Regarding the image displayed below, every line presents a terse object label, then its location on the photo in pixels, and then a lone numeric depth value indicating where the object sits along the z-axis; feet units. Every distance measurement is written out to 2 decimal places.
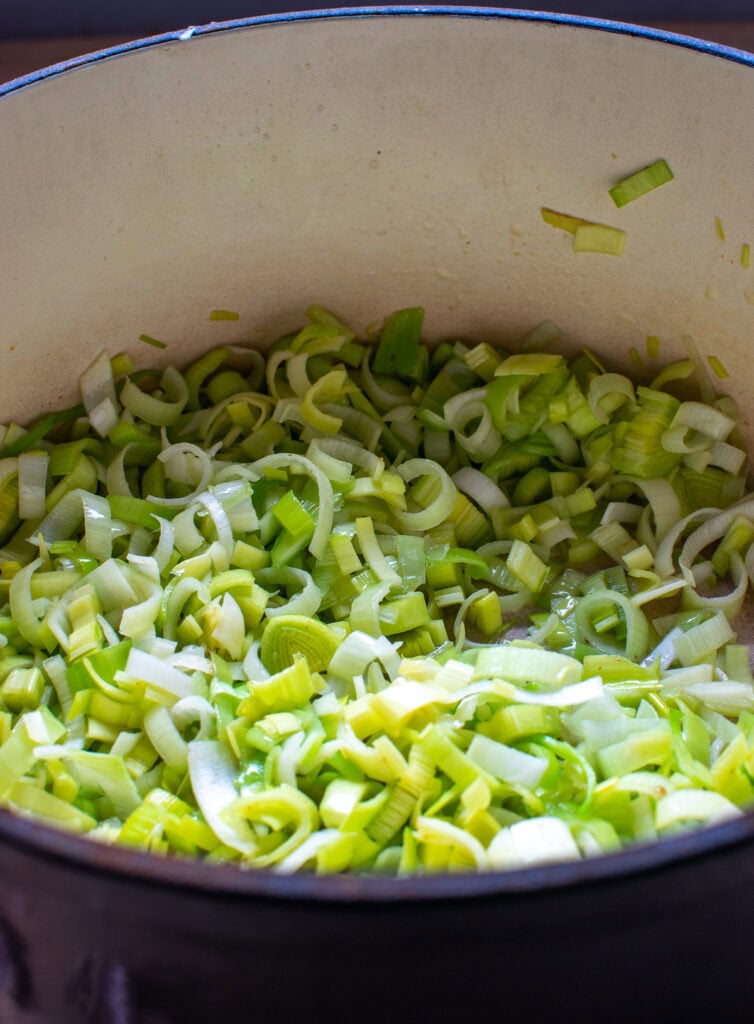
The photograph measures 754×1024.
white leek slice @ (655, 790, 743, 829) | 1.41
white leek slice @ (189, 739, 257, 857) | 1.46
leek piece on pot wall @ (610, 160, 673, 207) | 1.73
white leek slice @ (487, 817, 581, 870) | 1.36
